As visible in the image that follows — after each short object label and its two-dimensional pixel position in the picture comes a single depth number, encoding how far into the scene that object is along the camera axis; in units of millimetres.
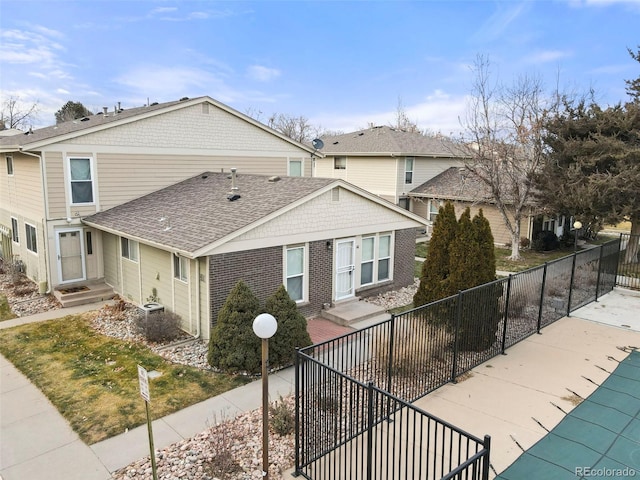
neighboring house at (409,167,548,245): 24250
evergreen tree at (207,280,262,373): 8914
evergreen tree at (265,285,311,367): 9133
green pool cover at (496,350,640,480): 5773
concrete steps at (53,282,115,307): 13523
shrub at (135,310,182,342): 10641
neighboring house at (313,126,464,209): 27828
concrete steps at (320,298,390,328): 12025
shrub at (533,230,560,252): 23531
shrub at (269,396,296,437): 6766
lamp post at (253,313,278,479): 5324
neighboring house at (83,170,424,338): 10617
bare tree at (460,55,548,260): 21156
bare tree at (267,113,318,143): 59438
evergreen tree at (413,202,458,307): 9703
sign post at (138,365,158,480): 5348
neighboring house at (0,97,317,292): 13844
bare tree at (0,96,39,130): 51688
